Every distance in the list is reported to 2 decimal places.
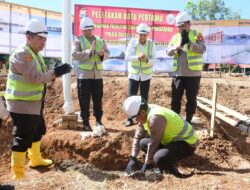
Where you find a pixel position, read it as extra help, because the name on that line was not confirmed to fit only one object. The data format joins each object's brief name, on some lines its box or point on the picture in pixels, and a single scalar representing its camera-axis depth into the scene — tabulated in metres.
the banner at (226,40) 13.12
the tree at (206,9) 38.03
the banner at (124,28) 11.65
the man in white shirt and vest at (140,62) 6.64
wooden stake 6.59
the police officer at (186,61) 6.09
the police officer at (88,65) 6.10
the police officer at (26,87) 4.48
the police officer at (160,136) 4.57
